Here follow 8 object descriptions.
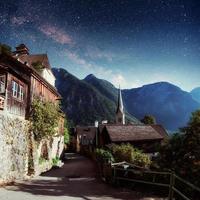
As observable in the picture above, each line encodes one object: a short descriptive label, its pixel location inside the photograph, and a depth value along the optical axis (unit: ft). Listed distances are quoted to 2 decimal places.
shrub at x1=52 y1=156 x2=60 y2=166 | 115.94
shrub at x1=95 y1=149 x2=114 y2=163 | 78.18
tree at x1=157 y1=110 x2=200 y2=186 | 53.83
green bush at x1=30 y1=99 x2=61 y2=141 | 85.35
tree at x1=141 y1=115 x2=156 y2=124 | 292.06
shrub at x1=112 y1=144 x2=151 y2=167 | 95.20
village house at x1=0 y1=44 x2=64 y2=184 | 66.78
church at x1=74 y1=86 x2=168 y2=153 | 146.39
